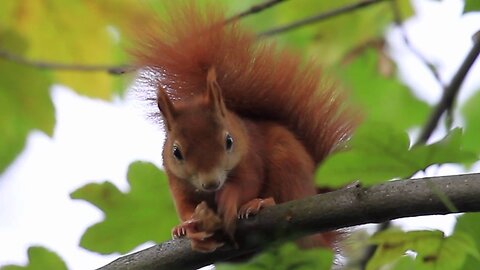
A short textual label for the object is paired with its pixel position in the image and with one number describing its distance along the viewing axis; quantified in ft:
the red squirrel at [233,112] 15.71
